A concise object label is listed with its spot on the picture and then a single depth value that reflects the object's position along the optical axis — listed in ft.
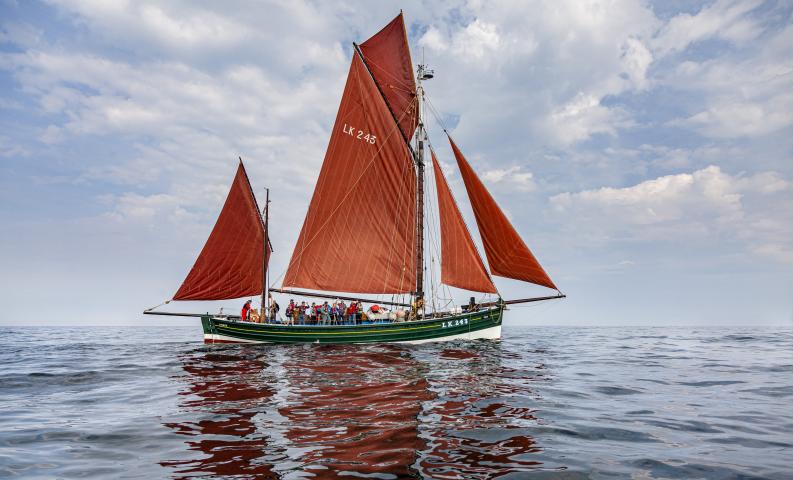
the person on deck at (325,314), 128.36
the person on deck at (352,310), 129.80
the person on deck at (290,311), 132.27
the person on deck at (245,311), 134.44
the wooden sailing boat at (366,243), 124.77
